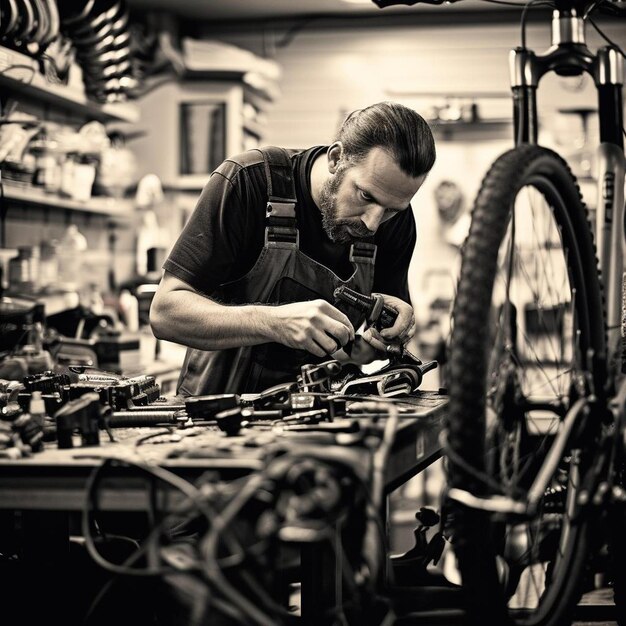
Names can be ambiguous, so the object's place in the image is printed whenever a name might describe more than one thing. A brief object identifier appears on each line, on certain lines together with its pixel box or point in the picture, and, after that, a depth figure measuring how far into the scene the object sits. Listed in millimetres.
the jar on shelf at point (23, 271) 4316
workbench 1438
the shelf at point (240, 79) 5727
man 2326
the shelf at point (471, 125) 6230
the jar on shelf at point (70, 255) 4945
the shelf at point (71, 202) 4181
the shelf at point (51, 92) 4020
